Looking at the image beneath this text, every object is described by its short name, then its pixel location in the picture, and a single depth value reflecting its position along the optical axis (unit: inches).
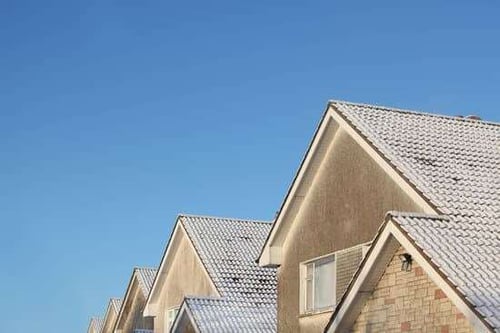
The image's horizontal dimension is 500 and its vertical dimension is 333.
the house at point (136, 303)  1672.0
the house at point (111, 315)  2037.4
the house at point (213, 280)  1145.4
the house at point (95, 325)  2376.8
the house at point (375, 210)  737.6
